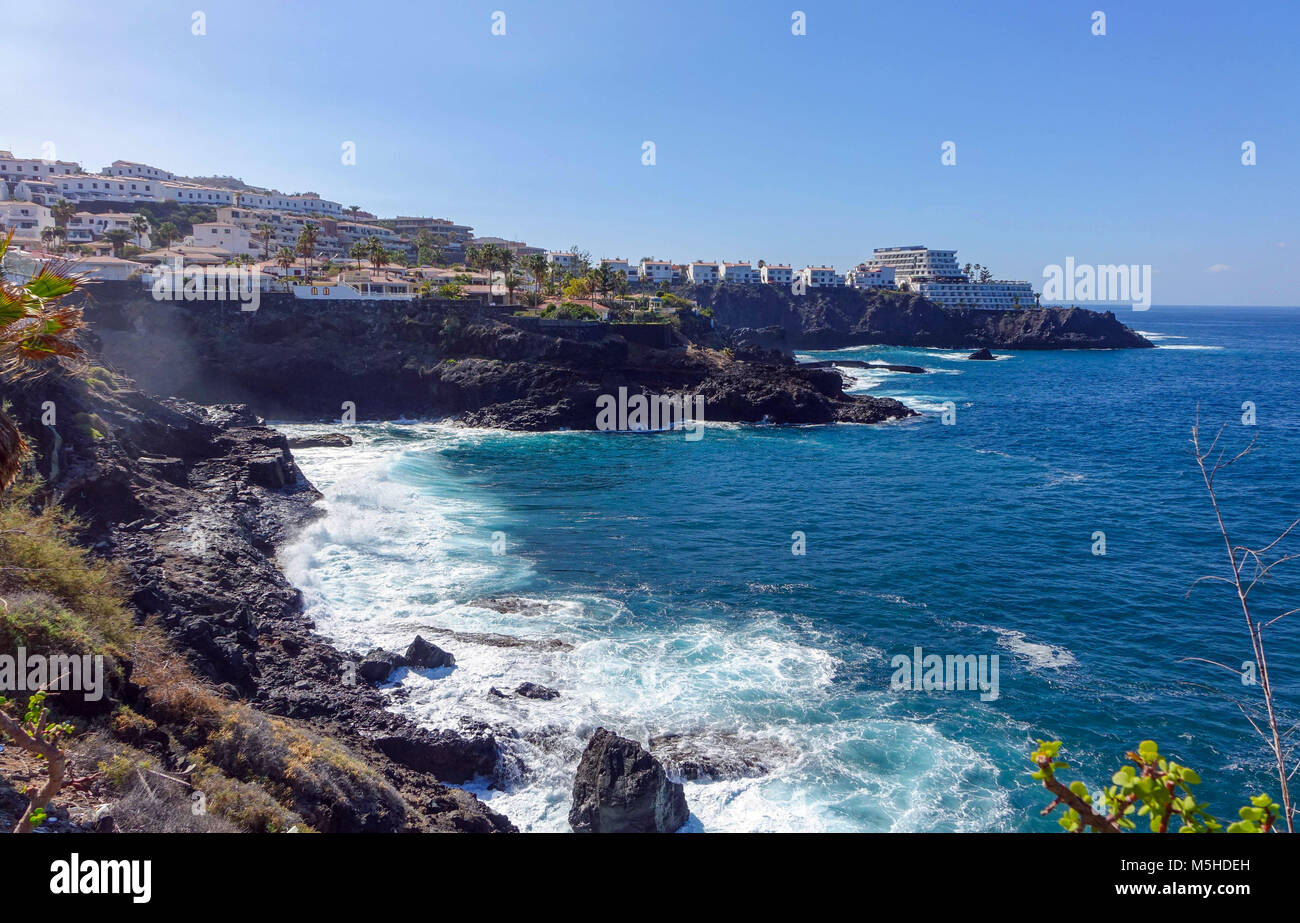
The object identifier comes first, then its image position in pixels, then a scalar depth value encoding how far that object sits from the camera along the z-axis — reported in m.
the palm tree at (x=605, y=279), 95.94
